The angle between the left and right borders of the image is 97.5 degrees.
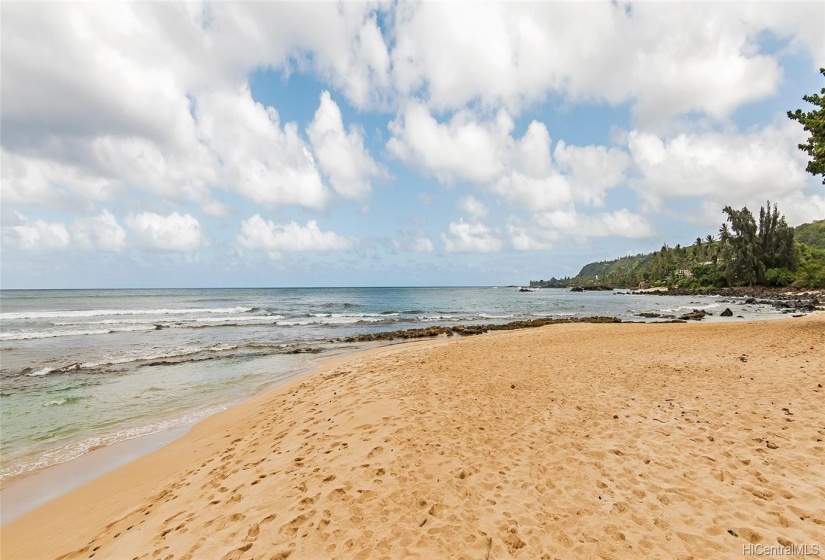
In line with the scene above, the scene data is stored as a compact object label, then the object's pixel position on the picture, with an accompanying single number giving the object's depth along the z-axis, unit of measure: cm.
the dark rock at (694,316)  3328
